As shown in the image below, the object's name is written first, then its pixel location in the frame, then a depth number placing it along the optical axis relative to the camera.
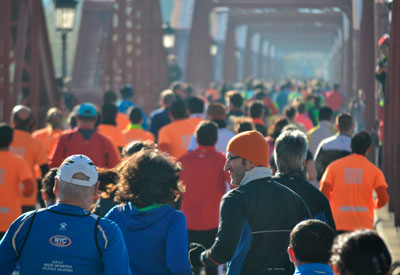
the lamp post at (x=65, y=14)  37.72
